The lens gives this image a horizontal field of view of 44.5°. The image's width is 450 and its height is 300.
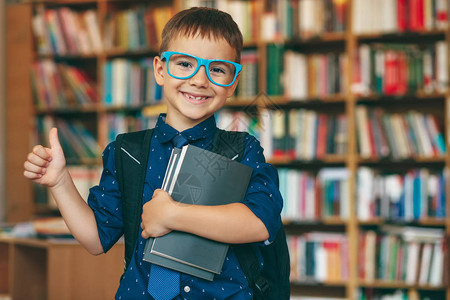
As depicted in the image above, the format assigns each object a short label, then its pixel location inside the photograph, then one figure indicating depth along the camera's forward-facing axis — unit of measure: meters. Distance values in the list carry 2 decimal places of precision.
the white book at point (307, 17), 3.38
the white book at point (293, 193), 3.40
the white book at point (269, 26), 3.43
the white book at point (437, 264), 3.13
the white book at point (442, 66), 3.16
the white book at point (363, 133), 3.28
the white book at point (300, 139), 3.38
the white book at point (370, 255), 3.26
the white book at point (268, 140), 3.38
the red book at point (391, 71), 3.25
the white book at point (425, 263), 3.14
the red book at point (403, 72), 3.24
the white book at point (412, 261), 3.16
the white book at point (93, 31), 3.86
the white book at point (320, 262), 3.35
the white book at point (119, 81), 3.79
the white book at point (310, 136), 3.36
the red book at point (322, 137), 3.36
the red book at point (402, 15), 3.25
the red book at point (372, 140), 3.27
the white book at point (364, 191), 3.26
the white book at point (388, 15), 3.26
